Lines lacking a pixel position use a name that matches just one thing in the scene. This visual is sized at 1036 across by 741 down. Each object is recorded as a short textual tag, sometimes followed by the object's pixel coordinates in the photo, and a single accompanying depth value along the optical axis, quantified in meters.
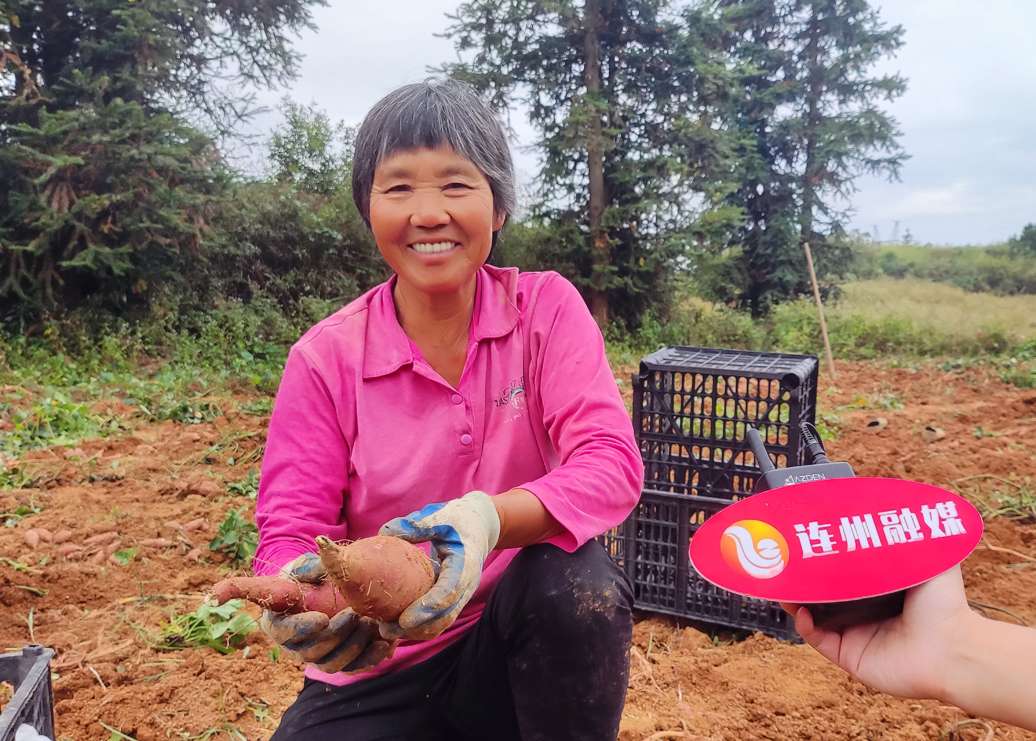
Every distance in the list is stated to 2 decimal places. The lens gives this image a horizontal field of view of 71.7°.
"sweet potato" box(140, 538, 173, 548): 2.78
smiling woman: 1.18
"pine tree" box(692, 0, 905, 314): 13.23
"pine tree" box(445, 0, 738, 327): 10.02
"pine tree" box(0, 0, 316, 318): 6.51
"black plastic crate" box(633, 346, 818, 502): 2.17
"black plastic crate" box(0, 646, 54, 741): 1.03
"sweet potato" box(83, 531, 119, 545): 2.75
